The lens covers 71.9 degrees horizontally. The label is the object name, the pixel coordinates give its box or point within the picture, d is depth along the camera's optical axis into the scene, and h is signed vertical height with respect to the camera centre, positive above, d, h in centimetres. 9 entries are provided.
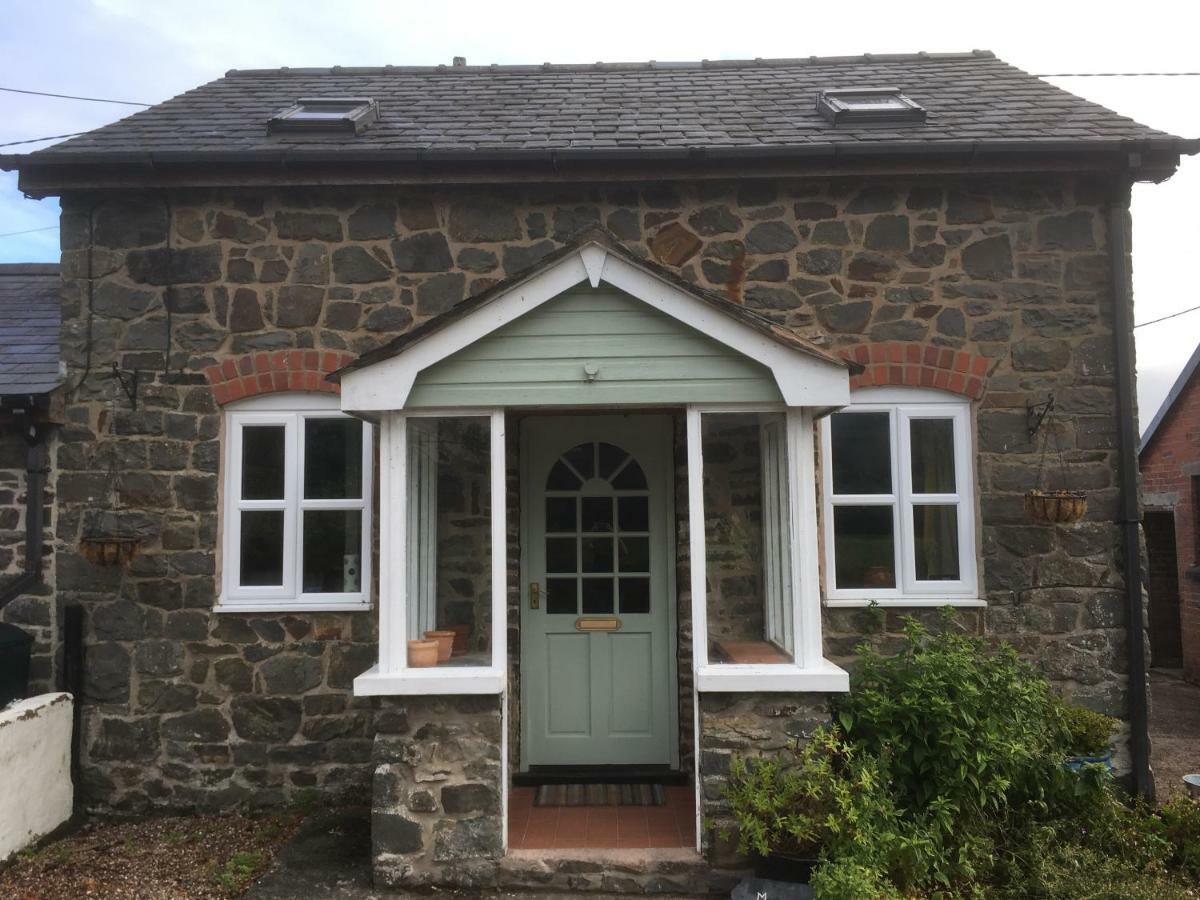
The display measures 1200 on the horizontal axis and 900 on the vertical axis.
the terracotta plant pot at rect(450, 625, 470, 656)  480 -72
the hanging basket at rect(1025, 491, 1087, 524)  535 +2
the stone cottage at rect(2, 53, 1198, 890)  568 +62
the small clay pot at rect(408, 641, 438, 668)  471 -79
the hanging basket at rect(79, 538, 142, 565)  551 -20
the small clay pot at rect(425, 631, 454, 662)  477 -73
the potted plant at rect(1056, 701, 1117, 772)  509 -141
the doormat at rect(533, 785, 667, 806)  543 -188
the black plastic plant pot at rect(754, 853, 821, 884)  414 -180
